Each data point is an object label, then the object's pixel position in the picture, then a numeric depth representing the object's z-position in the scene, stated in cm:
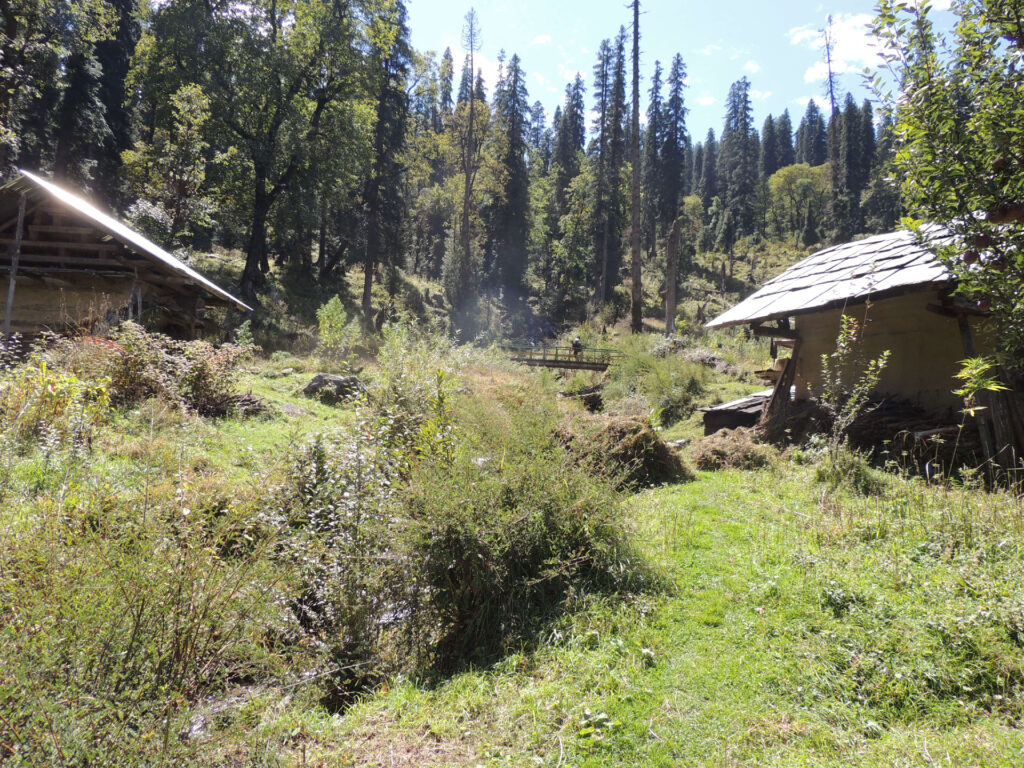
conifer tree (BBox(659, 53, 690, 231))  4653
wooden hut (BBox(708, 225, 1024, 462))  664
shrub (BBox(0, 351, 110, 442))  545
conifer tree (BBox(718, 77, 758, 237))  5703
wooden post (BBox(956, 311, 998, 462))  609
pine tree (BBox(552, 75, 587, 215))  4531
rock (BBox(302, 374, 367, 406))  1206
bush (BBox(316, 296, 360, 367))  1816
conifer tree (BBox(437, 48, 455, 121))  3375
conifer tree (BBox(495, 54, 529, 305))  4053
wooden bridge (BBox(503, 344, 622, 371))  1830
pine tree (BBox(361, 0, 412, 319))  2975
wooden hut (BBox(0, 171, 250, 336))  1116
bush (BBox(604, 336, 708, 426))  1327
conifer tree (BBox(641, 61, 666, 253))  4728
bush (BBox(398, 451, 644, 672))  391
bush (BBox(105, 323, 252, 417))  823
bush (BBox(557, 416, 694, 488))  668
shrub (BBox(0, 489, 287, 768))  217
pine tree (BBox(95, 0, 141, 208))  2817
